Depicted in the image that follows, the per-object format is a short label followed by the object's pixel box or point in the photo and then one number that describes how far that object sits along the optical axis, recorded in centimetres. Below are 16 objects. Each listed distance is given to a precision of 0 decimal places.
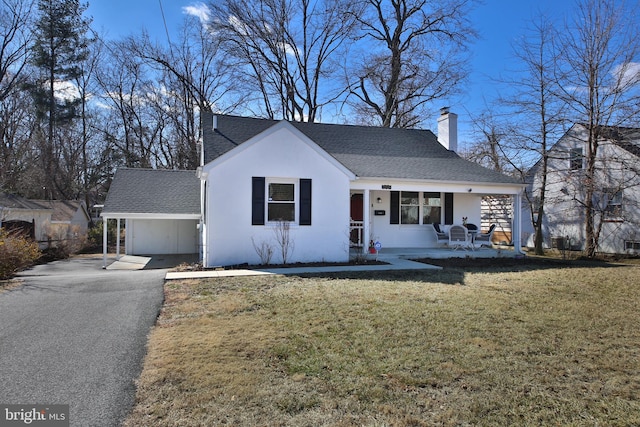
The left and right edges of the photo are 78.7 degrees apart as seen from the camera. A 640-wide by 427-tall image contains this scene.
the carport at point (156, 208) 1570
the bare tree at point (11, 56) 2677
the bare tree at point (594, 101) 1482
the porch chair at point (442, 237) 1477
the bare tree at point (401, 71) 2695
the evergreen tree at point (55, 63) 2764
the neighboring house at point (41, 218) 2020
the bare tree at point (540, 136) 1645
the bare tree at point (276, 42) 2739
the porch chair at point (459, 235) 1449
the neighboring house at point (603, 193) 1580
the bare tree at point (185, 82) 2858
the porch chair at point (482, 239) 1504
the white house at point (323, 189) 1137
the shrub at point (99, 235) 2440
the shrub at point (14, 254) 1162
